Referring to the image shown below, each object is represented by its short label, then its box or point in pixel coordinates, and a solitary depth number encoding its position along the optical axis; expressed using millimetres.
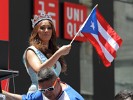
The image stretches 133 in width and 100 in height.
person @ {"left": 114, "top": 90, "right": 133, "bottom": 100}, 10200
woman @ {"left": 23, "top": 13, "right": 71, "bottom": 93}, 9851
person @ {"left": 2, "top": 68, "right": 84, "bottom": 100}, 9220
